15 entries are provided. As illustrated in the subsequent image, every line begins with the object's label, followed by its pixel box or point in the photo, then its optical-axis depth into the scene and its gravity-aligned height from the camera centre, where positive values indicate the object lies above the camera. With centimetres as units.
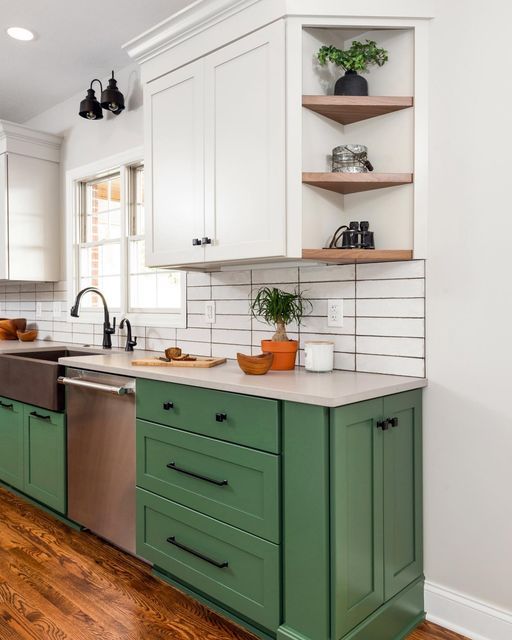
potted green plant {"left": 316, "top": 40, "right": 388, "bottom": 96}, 200 +93
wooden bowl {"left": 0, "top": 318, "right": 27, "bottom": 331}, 422 -15
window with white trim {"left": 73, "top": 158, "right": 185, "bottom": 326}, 326 +34
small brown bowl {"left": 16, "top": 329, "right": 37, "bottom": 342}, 404 -24
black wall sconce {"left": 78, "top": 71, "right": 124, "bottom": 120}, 321 +125
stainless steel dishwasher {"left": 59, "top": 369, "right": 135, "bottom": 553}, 230 -68
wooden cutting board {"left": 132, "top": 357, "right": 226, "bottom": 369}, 235 -26
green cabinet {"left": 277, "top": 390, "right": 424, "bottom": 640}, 160 -69
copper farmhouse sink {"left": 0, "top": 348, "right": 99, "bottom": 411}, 268 -41
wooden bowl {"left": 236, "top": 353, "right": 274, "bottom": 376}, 206 -23
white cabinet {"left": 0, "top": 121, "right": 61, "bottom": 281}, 382 +74
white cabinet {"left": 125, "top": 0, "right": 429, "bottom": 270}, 198 +70
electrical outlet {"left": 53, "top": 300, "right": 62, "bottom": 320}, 404 -3
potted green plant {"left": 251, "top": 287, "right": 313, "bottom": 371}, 224 -5
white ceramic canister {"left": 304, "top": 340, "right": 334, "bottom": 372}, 214 -21
